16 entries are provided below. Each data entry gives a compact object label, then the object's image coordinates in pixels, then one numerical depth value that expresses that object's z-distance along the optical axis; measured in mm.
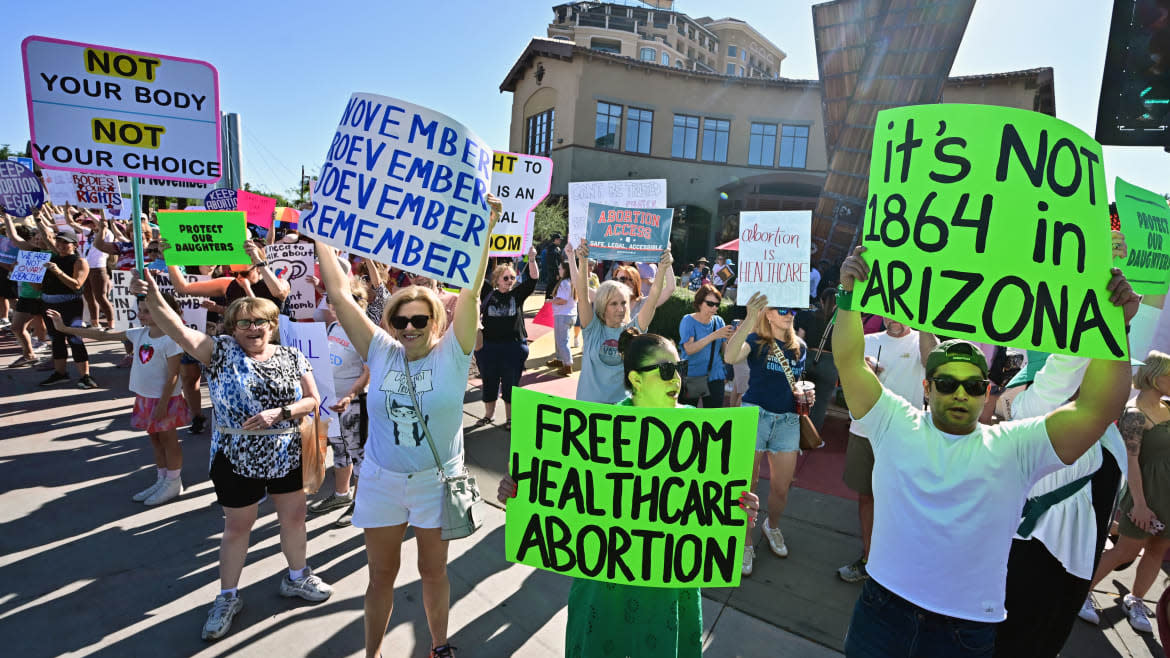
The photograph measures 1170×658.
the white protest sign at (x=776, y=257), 4320
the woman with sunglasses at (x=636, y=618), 2211
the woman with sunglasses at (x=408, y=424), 2736
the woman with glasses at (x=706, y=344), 4984
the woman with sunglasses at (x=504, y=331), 6480
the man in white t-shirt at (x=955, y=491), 1931
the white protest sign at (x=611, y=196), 6582
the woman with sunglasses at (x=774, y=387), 4105
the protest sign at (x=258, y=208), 10156
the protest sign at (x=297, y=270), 6215
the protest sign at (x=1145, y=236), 3691
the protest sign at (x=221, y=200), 11625
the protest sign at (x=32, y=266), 7668
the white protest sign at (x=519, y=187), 6148
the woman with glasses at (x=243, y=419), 3254
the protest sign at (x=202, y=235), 5027
